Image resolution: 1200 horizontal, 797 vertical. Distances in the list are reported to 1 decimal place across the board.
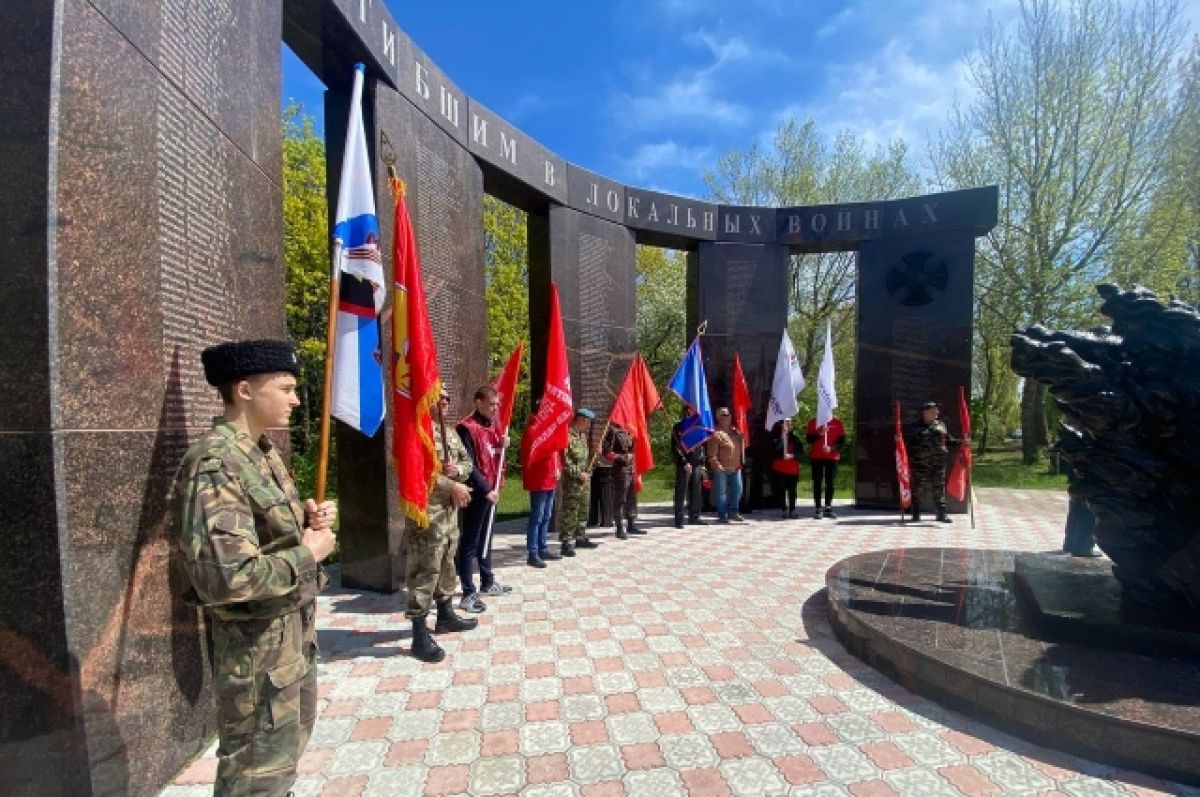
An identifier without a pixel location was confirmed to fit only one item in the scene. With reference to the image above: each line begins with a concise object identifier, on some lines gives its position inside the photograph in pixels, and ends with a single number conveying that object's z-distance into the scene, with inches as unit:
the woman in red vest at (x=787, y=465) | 382.3
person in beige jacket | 364.5
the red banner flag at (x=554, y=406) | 238.8
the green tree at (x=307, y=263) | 644.7
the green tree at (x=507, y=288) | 775.7
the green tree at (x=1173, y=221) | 553.0
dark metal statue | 139.9
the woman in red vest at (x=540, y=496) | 247.6
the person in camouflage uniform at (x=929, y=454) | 352.5
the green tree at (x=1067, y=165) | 557.3
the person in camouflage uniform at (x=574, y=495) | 275.0
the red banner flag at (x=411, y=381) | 146.2
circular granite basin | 103.9
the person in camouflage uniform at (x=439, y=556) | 156.3
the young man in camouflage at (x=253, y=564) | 74.9
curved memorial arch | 283.1
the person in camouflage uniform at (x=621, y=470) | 315.4
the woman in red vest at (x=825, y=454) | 374.9
